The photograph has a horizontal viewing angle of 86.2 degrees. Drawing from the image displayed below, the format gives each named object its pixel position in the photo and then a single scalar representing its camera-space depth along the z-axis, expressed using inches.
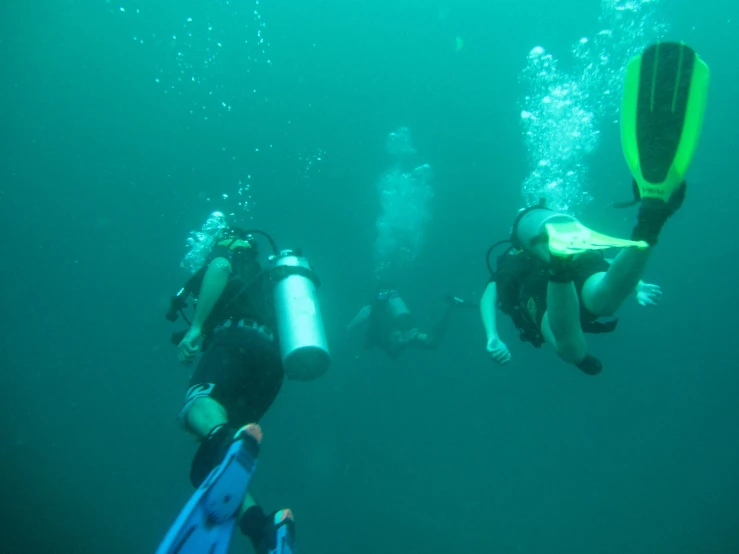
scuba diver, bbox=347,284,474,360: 442.9
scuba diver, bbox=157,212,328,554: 88.1
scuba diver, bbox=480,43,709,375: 82.9
